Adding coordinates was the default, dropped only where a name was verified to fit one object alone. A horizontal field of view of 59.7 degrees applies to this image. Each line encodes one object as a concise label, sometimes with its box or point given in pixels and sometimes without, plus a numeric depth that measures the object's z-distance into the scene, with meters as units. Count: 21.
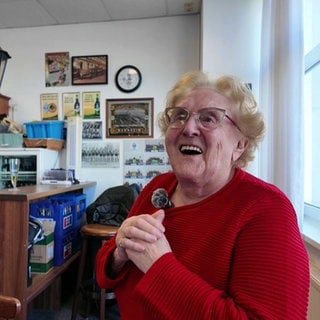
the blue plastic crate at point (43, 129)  2.90
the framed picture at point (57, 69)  3.10
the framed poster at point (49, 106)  3.12
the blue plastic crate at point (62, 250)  2.04
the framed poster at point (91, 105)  3.06
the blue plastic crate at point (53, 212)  2.03
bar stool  2.01
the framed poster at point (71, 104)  3.08
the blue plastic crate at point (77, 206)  2.32
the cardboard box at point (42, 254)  1.89
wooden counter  1.51
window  1.64
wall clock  2.99
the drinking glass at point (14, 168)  2.06
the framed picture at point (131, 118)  2.99
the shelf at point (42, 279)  1.64
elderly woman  0.55
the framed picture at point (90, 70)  3.04
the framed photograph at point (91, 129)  3.05
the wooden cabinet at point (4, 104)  3.04
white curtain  1.45
